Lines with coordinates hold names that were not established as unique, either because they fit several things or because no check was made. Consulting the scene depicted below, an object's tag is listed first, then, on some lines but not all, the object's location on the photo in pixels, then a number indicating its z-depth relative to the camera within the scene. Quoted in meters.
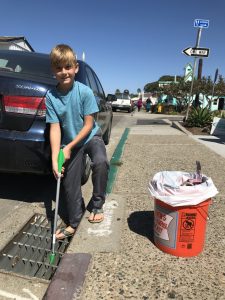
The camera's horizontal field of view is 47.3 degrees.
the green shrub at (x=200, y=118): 8.73
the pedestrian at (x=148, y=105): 22.94
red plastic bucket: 1.88
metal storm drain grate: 1.97
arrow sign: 8.69
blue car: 2.49
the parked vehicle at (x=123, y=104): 19.47
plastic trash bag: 1.83
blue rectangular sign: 8.81
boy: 2.11
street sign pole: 9.14
